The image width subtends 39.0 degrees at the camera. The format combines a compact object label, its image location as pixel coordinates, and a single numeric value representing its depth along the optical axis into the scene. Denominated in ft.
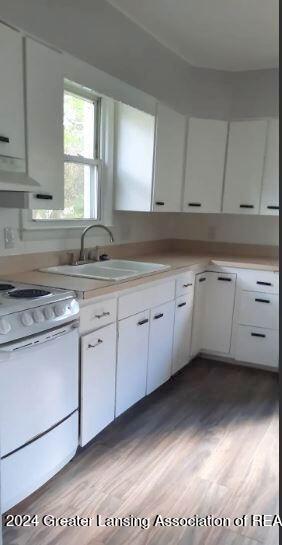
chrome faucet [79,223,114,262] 8.80
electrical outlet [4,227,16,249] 7.25
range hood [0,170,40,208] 5.64
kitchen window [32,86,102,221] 8.93
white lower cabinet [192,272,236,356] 11.07
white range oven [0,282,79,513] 5.13
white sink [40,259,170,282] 7.89
